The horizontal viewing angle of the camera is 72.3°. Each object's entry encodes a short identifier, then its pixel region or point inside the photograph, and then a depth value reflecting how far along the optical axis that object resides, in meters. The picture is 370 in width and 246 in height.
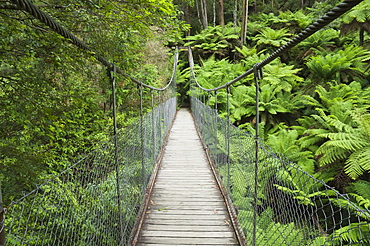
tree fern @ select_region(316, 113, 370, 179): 3.10
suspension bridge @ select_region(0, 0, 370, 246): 1.68
